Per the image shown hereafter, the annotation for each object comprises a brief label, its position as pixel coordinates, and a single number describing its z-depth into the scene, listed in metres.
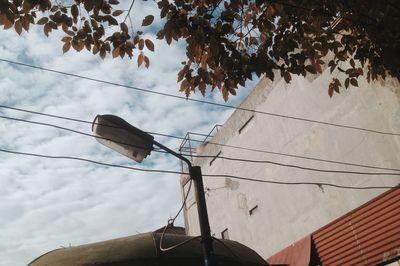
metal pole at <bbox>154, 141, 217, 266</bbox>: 4.93
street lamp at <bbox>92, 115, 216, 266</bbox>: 5.45
